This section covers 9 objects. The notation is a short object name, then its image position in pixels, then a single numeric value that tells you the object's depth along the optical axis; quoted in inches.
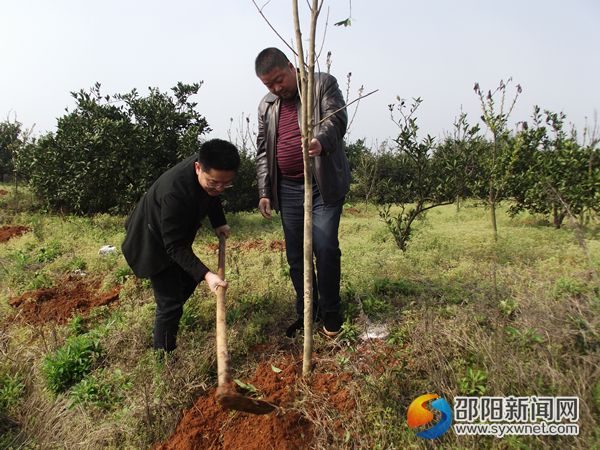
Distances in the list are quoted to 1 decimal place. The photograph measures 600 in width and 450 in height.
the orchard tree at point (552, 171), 256.0
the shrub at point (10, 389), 101.7
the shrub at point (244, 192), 379.2
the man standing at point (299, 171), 89.7
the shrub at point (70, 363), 105.0
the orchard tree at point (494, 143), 248.7
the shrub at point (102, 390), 97.1
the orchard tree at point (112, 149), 299.0
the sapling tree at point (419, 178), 228.8
